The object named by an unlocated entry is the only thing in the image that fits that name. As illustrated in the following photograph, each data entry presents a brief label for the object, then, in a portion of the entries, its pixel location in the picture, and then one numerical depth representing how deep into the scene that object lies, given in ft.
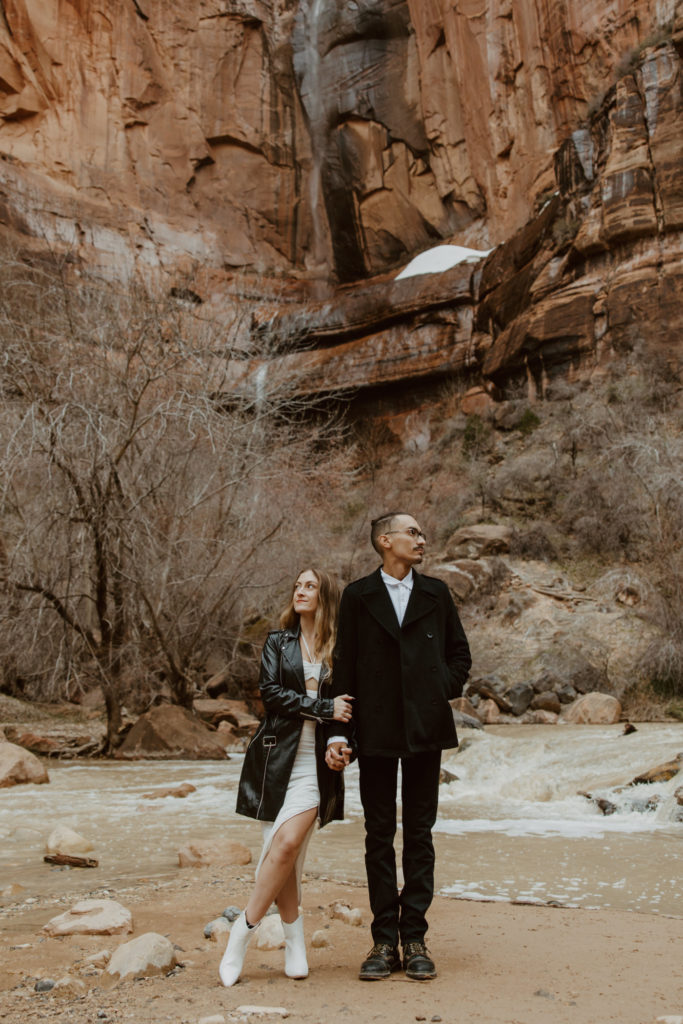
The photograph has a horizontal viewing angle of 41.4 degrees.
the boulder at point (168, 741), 35.04
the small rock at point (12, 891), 14.42
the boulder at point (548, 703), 46.55
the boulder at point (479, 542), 66.74
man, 9.53
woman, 9.29
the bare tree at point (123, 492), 33.40
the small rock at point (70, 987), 9.12
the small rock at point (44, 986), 9.24
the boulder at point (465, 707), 45.56
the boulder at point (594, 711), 43.75
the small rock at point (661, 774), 25.91
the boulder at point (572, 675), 48.47
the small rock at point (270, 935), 10.93
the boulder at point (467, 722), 39.89
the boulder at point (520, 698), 47.16
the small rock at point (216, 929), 11.35
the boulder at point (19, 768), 27.81
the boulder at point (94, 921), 11.63
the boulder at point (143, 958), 9.64
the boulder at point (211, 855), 16.62
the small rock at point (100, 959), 10.29
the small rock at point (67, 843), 17.39
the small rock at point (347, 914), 12.07
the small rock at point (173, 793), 25.89
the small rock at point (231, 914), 12.12
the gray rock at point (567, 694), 47.57
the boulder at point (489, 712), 46.39
